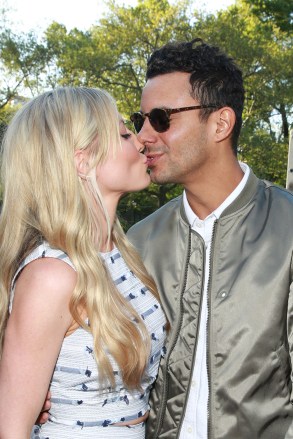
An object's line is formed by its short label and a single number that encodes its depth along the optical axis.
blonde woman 2.31
